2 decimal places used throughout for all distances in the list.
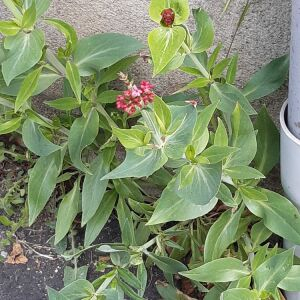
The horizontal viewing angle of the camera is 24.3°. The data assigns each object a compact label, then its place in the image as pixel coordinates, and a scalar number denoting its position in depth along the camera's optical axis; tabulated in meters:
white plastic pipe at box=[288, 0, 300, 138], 1.24
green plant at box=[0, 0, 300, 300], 1.24
